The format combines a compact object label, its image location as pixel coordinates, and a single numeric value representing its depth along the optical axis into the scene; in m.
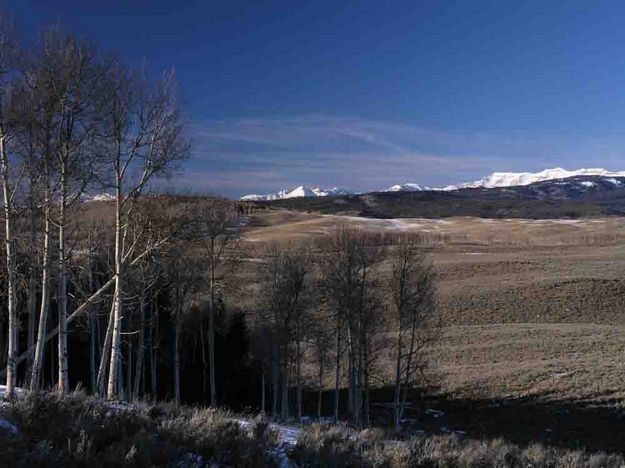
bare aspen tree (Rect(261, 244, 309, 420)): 26.92
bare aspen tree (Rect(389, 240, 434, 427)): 26.84
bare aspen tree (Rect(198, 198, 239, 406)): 24.12
